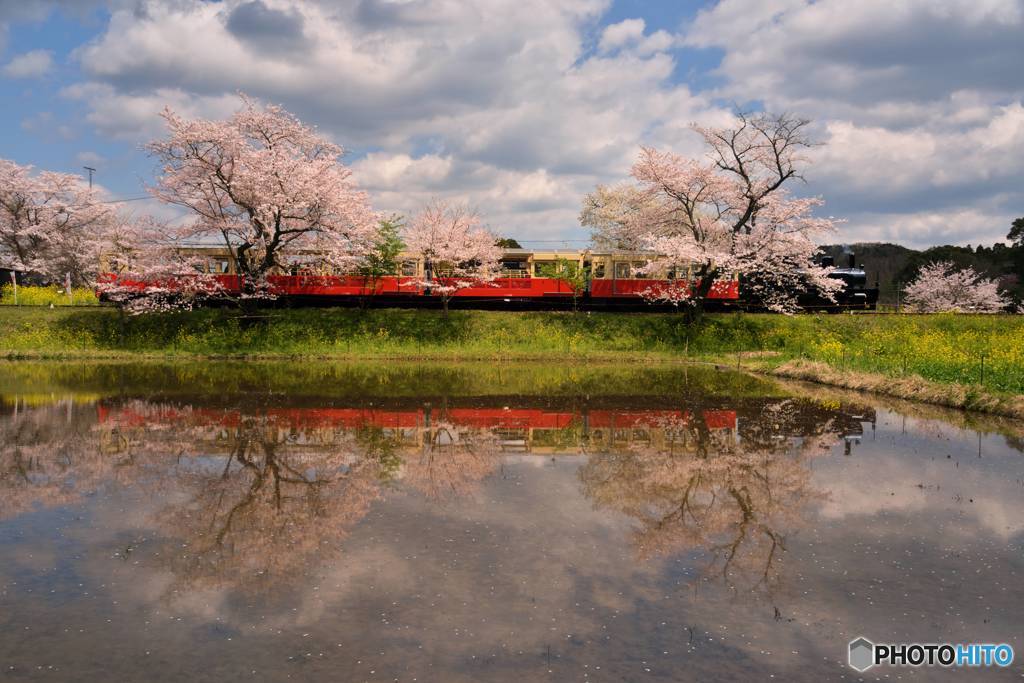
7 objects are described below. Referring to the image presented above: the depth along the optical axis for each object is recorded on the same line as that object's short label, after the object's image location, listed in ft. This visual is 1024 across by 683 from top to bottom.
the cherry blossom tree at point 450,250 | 136.87
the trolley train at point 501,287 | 133.18
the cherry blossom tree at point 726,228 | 124.36
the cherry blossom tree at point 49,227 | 154.10
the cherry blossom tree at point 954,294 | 186.09
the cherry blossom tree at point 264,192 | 114.42
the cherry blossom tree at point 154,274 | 120.98
